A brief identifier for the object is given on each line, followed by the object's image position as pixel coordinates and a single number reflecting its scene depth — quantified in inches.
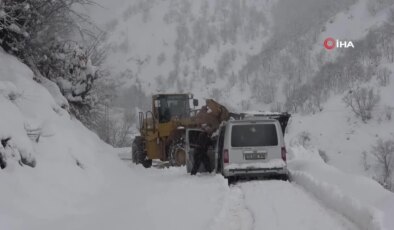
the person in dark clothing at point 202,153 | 666.2
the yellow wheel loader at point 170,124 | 713.0
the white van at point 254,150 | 591.2
